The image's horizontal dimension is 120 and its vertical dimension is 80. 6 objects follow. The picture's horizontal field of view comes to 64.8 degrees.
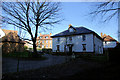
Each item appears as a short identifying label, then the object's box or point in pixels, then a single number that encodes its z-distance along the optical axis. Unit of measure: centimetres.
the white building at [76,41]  2511
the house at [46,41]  5830
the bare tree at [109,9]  878
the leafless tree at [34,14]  1654
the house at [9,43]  2894
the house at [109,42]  4540
